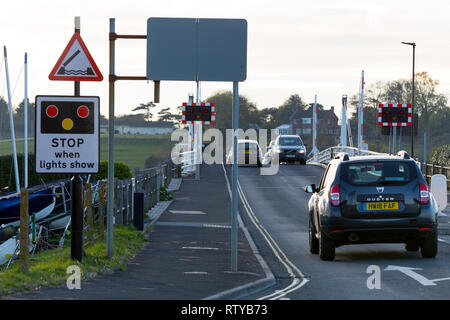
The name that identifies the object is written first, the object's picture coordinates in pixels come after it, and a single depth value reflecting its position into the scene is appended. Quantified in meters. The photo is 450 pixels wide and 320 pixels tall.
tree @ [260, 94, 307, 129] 175.00
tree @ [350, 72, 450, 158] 129.25
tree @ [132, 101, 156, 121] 193.10
